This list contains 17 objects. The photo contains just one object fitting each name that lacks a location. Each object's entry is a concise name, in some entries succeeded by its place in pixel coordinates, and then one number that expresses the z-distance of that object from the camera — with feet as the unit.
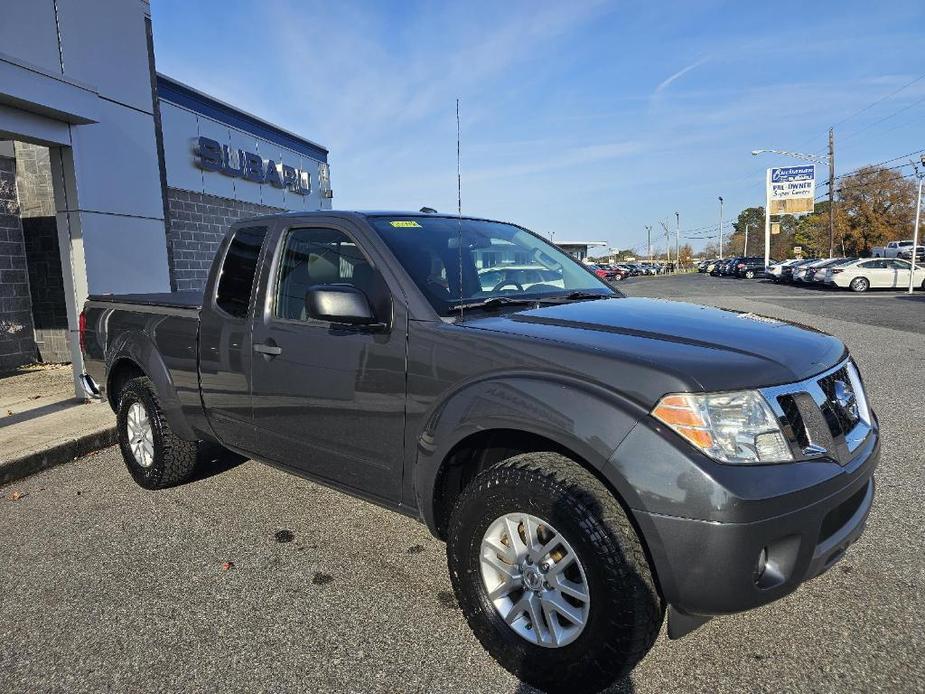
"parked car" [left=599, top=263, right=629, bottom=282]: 188.03
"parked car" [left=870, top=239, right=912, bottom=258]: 129.39
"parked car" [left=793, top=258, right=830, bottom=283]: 107.04
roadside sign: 162.81
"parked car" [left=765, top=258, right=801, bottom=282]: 129.08
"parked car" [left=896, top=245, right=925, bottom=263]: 108.58
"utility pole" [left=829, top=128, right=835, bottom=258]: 162.20
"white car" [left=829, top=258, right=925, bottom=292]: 91.56
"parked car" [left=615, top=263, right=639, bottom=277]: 213.89
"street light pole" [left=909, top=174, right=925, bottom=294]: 85.57
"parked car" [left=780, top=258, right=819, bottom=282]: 115.71
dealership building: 20.38
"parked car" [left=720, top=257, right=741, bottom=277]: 172.12
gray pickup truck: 6.32
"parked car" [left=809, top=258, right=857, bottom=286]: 96.02
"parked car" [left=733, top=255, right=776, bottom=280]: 156.56
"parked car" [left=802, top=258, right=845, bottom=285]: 103.71
